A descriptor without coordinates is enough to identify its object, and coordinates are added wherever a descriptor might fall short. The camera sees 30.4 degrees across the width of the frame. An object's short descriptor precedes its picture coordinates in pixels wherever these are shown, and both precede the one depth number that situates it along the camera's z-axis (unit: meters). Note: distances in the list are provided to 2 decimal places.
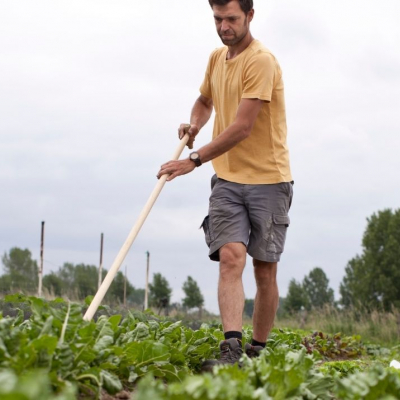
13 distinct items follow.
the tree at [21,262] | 52.47
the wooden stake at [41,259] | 16.15
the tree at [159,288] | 36.62
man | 4.98
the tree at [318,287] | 69.00
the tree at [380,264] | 41.59
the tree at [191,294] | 40.34
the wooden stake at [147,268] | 19.75
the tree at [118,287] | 37.97
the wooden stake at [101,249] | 19.22
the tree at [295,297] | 45.38
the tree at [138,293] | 70.75
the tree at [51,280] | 44.54
